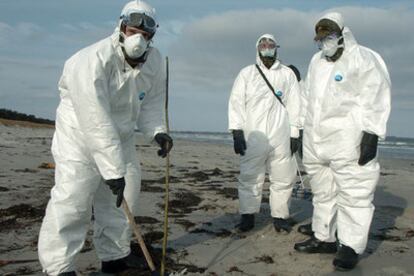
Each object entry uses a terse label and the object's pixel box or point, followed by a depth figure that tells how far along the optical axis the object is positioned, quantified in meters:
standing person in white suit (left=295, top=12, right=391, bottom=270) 4.16
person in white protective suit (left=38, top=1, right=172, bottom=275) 3.37
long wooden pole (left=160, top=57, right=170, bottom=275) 3.66
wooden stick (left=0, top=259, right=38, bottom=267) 3.93
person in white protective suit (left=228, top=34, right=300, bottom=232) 5.61
